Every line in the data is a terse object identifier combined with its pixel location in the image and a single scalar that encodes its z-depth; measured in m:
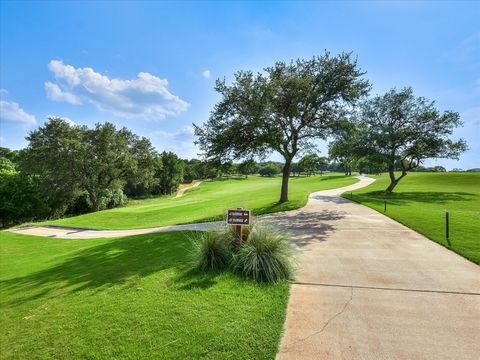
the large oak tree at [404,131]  23.77
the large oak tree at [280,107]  15.34
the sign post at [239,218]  6.30
